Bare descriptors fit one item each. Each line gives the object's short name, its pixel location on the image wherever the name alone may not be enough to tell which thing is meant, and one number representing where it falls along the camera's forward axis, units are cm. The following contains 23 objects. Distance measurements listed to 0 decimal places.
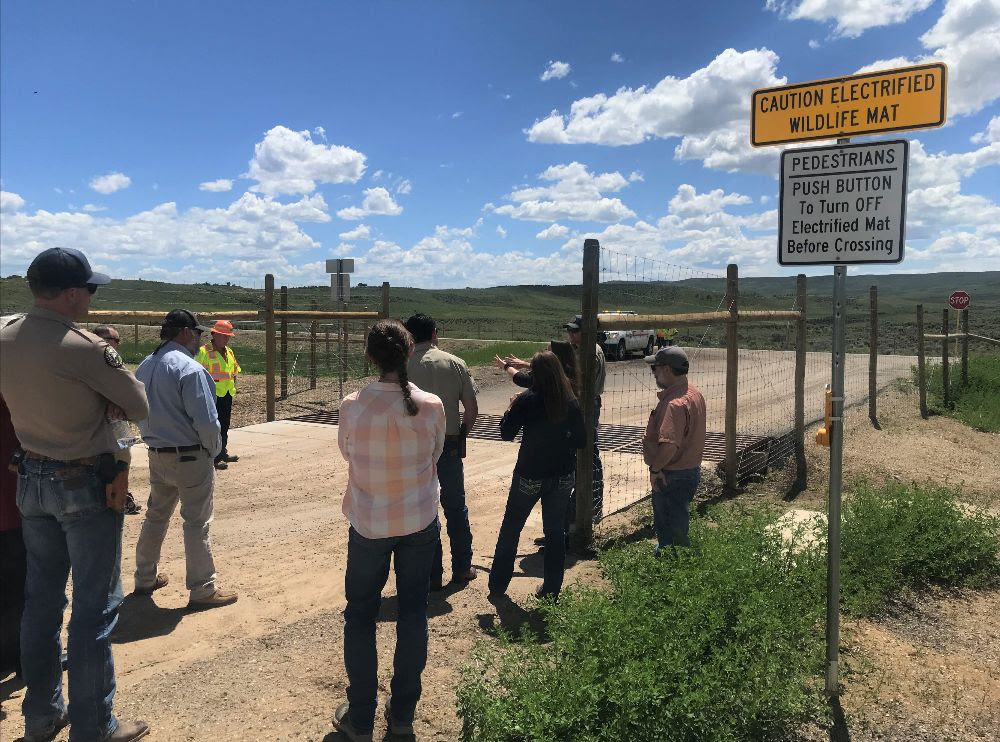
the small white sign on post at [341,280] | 1414
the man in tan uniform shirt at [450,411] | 495
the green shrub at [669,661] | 298
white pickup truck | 2850
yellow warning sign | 346
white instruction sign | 346
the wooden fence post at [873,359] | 1182
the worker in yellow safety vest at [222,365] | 852
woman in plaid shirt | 320
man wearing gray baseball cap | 488
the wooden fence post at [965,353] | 1423
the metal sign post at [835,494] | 364
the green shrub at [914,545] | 504
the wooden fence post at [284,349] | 1500
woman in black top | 460
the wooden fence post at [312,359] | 1589
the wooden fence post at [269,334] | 1199
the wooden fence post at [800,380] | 828
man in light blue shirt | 463
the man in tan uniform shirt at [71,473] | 307
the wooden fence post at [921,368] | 1255
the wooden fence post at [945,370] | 1336
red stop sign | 1487
